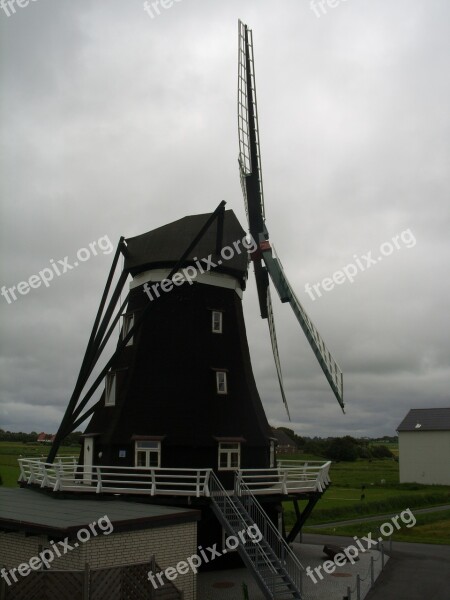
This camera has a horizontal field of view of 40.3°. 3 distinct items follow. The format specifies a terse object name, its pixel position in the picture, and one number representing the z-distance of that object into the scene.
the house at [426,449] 56.19
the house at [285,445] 89.94
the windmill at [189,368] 19.89
